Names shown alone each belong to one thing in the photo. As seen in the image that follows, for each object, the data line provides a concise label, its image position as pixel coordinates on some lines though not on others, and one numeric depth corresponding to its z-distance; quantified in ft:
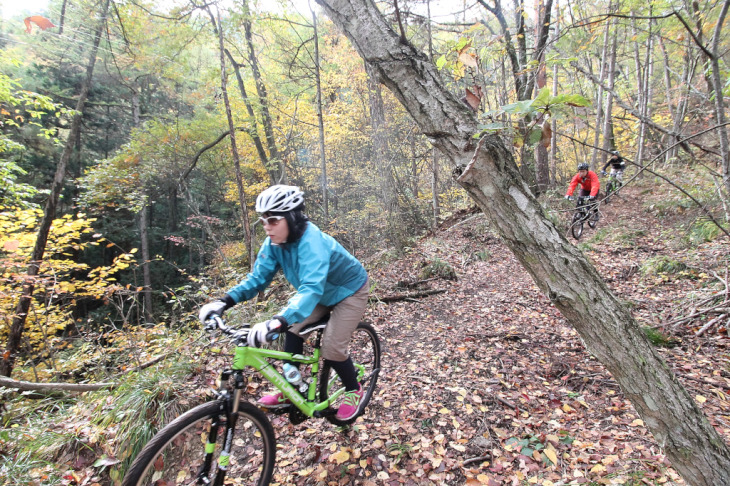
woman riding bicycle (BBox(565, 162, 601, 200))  24.52
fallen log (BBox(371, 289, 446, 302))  19.79
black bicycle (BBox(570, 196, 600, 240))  25.47
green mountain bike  6.02
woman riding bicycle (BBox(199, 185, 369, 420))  6.97
